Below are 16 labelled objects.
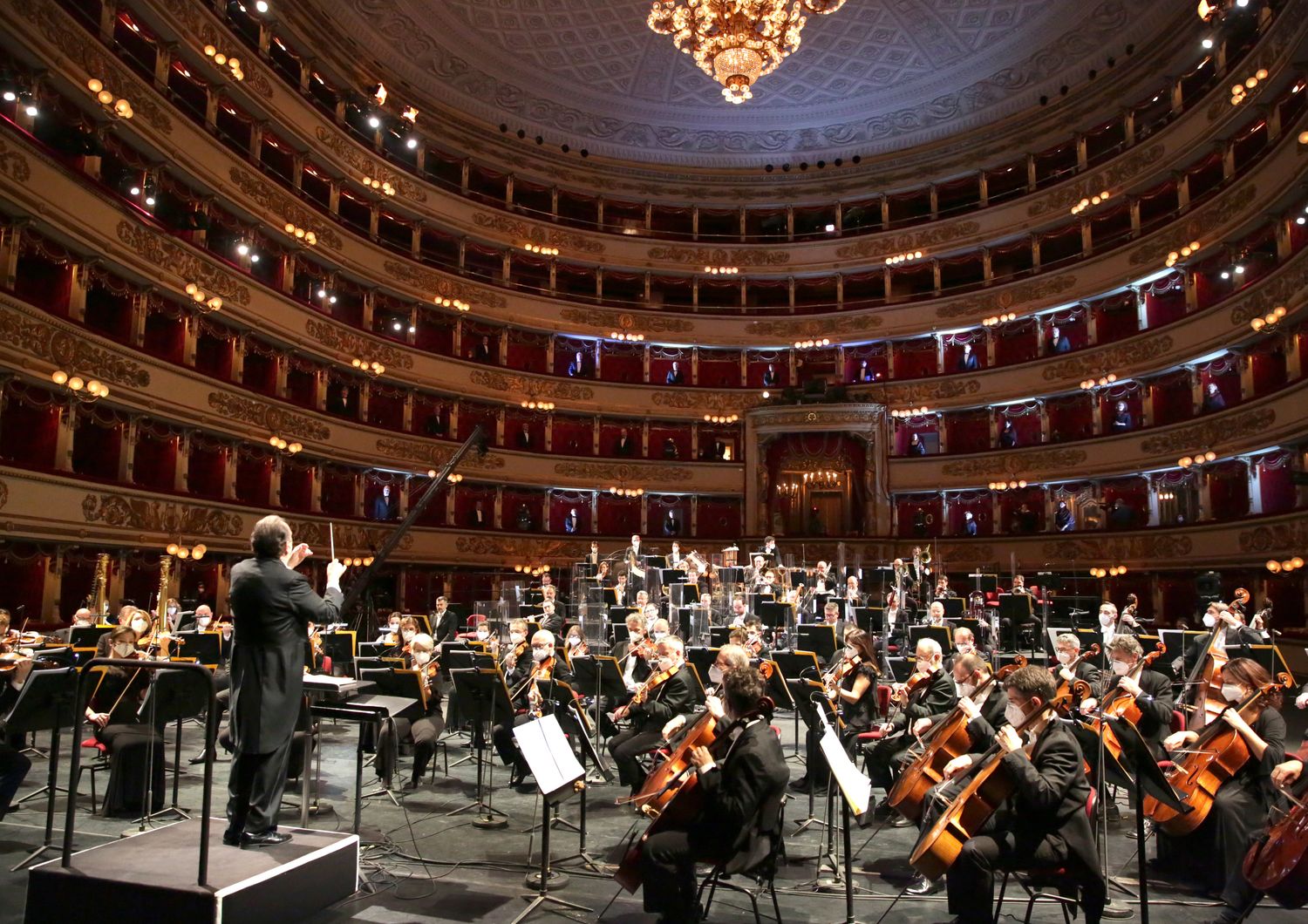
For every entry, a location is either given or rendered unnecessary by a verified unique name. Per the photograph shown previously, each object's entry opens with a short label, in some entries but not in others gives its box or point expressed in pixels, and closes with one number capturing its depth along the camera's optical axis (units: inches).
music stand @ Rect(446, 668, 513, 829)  305.0
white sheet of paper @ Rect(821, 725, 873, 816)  198.5
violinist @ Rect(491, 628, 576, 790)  345.4
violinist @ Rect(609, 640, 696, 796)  321.7
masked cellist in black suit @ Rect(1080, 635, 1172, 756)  257.6
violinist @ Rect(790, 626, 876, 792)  324.8
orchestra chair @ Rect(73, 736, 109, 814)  341.7
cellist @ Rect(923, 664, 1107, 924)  195.6
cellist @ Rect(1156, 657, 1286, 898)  226.8
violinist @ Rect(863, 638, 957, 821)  311.7
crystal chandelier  752.3
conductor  199.9
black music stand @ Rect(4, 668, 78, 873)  253.0
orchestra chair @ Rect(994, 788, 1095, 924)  198.8
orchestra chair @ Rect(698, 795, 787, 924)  201.0
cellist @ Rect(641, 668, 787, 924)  198.4
